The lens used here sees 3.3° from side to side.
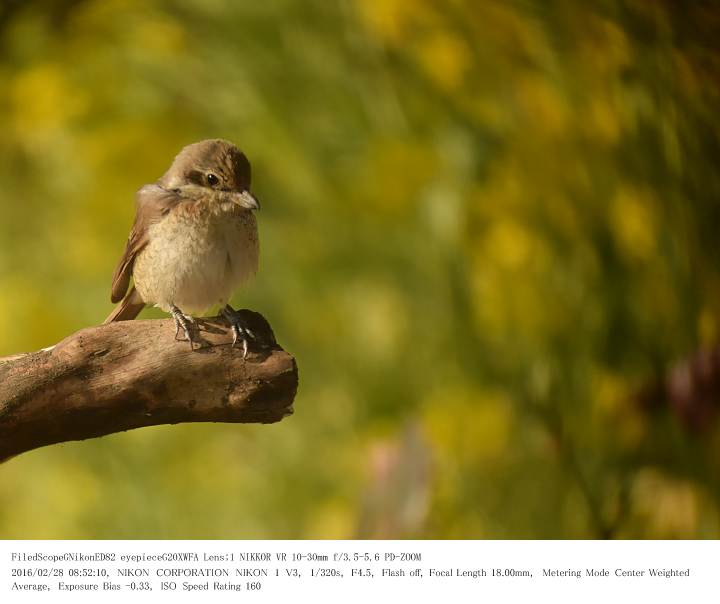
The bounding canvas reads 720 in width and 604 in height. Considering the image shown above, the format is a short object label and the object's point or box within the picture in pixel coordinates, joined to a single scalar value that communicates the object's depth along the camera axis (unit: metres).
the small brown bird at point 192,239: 5.86
